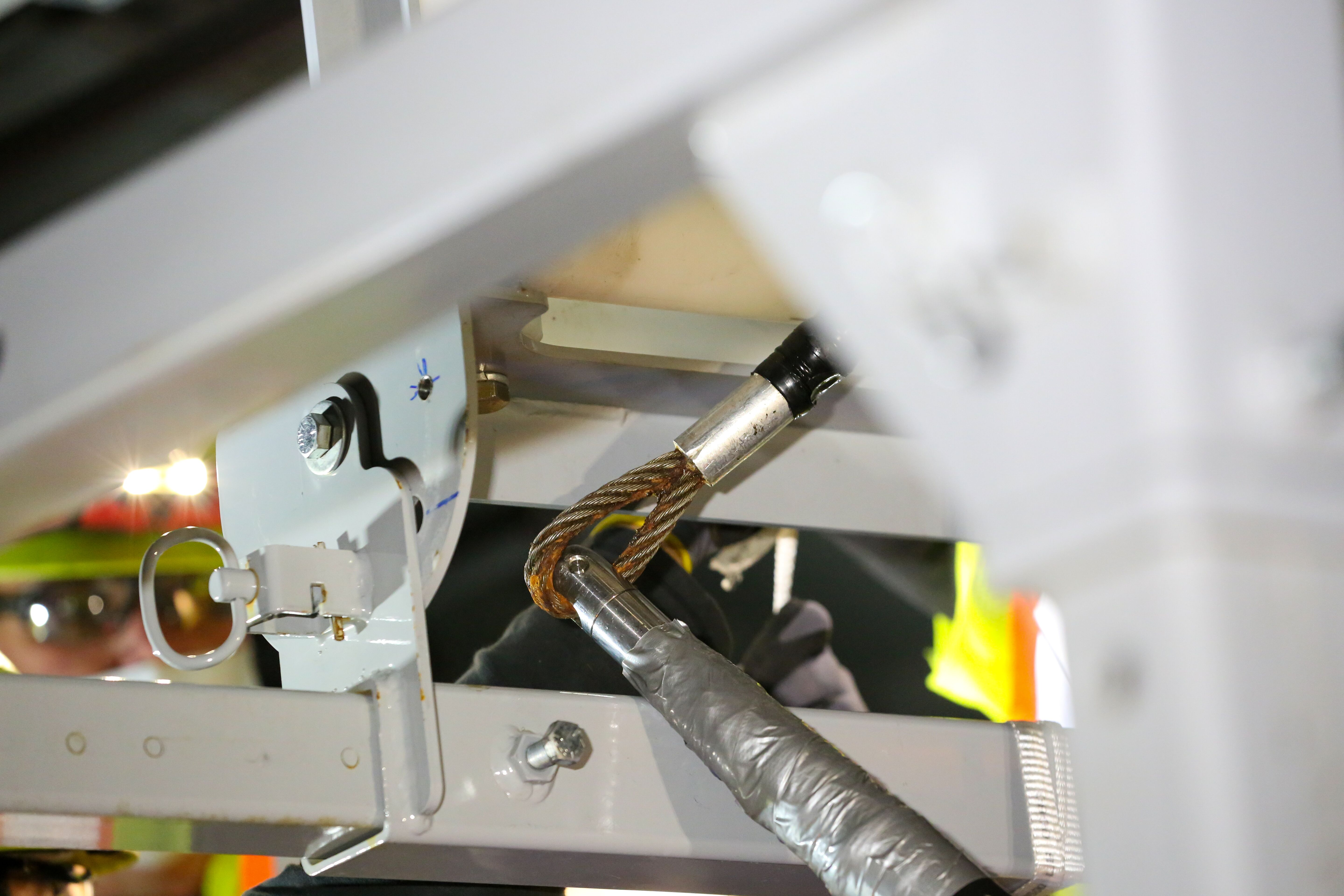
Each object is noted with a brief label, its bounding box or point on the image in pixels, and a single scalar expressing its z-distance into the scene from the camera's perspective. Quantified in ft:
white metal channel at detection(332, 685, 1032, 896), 4.57
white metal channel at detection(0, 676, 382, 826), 4.32
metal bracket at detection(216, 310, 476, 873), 4.55
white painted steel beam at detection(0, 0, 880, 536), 2.91
